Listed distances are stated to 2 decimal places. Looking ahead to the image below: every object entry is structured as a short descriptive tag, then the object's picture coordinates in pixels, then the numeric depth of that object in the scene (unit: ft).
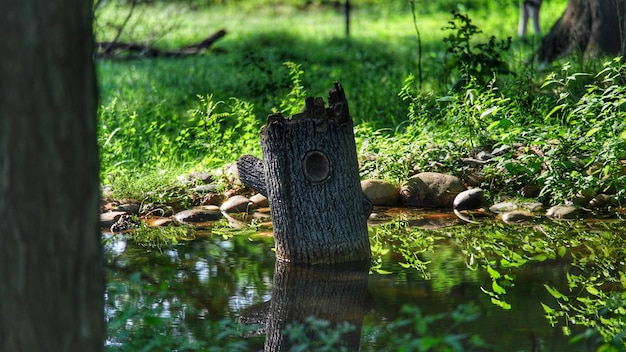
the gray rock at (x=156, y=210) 52.25
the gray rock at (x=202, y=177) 56.09
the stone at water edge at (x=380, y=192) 53.46
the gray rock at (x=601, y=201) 50.59
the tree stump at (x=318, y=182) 39.70
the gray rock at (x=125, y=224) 49.07
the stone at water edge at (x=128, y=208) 51.71
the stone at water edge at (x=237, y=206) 53.13
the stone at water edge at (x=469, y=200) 52.25
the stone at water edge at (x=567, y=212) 49.34
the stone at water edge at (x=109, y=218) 49.70
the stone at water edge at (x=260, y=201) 53.87
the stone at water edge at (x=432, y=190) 53.13
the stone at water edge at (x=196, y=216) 51.27
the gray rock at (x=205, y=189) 54.85
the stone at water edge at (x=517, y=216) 49.53
